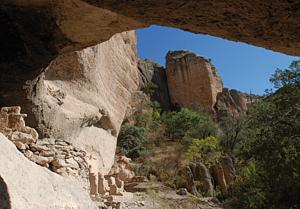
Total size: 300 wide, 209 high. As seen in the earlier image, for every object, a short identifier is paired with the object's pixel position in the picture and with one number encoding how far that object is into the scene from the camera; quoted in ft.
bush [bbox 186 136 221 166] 47.49
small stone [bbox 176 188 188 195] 35.50
